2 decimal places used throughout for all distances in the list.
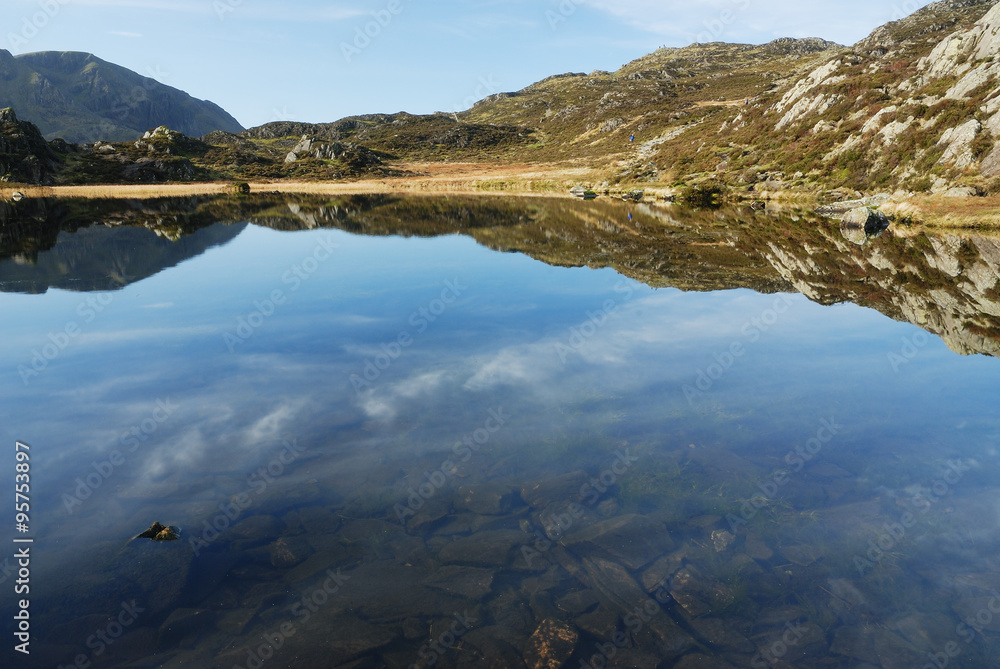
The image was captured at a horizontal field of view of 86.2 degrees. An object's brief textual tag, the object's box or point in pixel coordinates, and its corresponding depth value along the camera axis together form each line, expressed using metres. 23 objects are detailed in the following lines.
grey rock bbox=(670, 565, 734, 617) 7.27
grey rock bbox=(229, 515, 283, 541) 8.56
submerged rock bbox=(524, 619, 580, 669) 6.41
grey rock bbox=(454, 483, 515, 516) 9.39
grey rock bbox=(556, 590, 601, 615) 7.23
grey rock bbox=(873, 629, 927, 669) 6.46
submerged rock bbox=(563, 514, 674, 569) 8.25
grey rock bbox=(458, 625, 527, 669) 6.36
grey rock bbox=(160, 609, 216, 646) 6.66
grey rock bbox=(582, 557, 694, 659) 6.70
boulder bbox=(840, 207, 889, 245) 43.28
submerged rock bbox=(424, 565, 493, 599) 7.50
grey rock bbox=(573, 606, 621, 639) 6.84
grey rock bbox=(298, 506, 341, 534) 8.77
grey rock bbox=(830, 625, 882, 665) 6.59
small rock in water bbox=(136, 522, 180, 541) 8.46
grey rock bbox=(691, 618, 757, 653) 6.68
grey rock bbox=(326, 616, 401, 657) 6.61
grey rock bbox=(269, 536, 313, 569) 8.03
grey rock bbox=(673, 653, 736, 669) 6.38
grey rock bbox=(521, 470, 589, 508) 9.69
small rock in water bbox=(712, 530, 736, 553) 8.48
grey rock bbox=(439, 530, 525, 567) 8.12
